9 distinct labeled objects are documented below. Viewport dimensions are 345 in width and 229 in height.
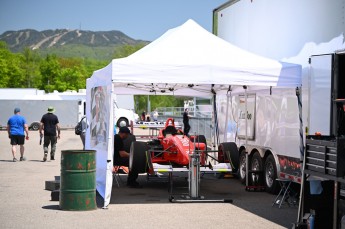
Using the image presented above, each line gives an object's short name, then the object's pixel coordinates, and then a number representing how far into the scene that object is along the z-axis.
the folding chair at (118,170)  16.12
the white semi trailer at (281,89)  10.95
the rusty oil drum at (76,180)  11.46
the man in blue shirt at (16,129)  21.30
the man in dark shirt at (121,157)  15.39
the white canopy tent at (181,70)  12.55
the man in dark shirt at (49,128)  21.67
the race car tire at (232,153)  14.31
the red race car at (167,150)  13.95
